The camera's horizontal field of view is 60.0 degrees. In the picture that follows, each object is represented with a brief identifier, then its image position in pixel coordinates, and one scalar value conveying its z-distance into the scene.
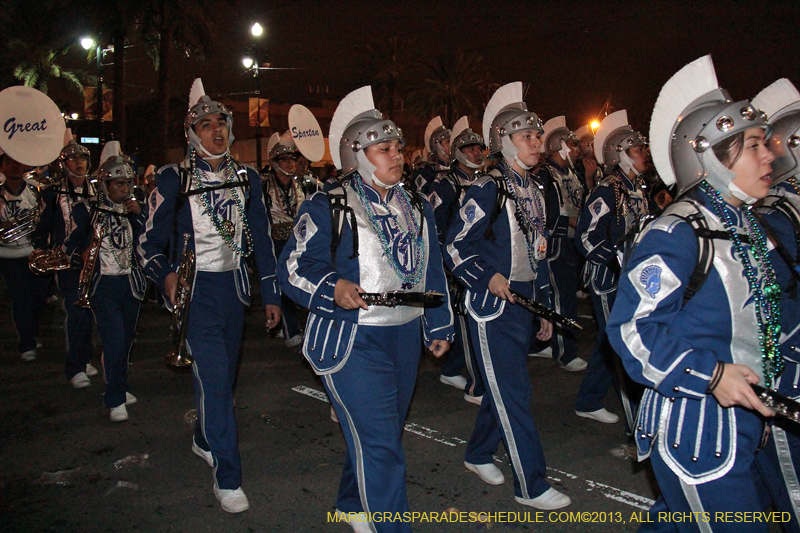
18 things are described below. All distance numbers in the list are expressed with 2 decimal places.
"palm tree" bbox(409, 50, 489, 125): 41.84
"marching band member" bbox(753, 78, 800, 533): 3.21
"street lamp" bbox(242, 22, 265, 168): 21.75
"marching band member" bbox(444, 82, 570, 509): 4.40
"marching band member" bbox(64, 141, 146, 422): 6.45
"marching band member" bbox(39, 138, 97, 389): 7.41
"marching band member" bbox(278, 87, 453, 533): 3.49
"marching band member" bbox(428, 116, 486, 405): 6.77
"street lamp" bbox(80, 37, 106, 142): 22.62
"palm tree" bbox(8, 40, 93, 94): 33.03
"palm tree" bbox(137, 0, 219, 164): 22.06
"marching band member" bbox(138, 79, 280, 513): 4.55
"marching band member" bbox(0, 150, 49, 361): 8.66
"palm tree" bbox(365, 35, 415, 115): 39.47
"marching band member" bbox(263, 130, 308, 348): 10.66
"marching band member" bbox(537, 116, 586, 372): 7.72
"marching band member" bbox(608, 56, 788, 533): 2.54
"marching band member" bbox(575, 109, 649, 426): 5.75
